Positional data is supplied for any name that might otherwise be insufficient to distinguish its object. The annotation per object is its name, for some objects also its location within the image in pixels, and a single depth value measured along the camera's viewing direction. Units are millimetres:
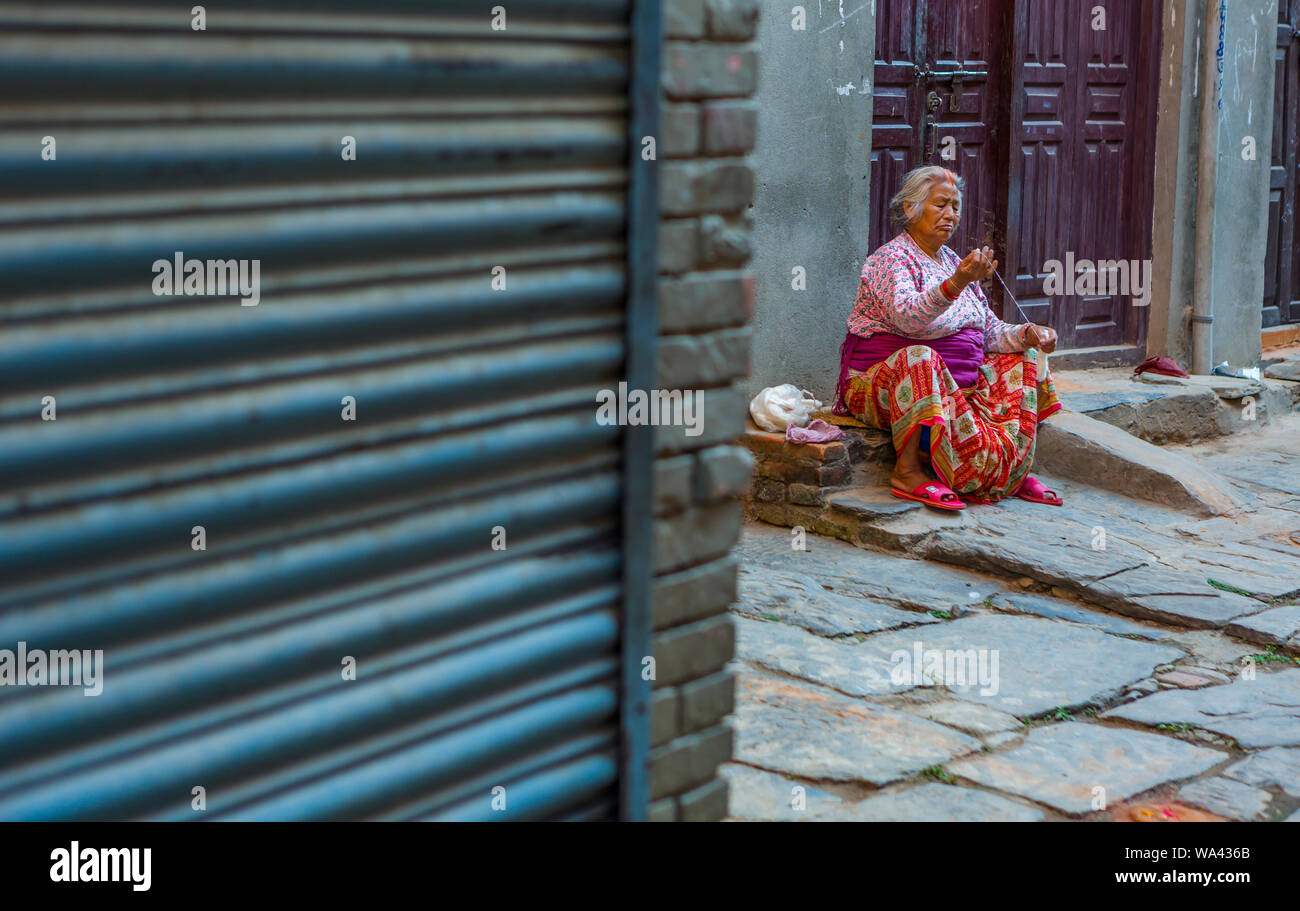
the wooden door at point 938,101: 7105
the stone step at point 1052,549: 5157
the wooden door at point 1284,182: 9641
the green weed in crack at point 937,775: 3641
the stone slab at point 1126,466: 6478
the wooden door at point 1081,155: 7848
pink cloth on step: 6105
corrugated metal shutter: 1839
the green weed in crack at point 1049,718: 4066
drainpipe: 8500
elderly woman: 6066
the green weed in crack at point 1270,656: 4715
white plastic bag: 6250
